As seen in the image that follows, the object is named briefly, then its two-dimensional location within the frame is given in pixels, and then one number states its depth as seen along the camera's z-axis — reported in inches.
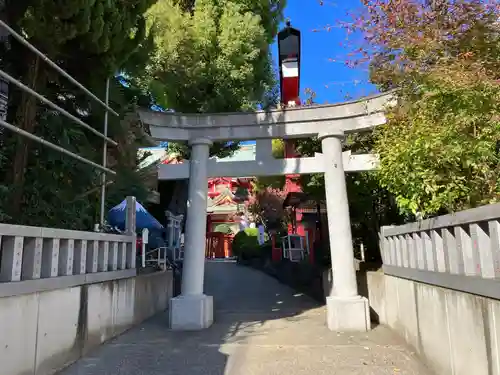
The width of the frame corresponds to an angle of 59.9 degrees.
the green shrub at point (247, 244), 825.5
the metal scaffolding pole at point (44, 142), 162.0
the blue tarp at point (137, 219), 489.1
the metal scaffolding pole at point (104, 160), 268.5
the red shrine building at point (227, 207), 1144.4
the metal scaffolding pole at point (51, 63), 173.8
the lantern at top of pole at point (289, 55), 307.6
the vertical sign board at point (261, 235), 915.7
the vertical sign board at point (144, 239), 365.7
